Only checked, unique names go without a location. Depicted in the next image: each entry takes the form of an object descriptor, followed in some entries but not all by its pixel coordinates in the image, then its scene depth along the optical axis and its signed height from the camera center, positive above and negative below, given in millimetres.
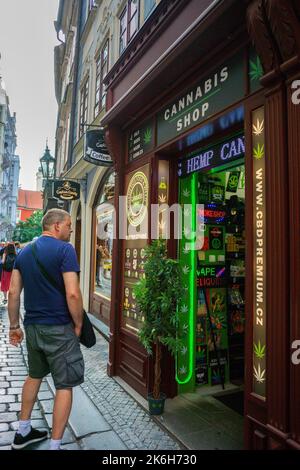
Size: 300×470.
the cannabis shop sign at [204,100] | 3258 +1563
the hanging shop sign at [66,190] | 10344 +1714
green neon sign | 4484 -388
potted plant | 3727 -582
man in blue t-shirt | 2951 -645
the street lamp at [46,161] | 14164 +3556
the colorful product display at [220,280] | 4734 -422
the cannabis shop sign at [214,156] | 3652 +1045
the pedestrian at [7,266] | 10516 -519
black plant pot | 3834 -1693
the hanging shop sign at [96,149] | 6566 +1859
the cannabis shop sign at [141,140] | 4823 +1542
